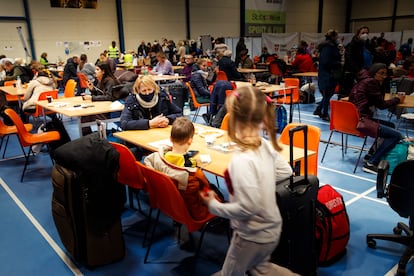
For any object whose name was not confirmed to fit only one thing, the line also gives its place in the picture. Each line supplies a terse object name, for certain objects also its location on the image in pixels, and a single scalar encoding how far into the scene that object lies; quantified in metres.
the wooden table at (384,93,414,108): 4.43
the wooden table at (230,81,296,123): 6.19
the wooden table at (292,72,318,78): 9.03
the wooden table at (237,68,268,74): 10.29
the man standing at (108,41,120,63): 13.77
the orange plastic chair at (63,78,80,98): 6.51
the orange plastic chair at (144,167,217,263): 2.20
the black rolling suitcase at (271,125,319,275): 1.92
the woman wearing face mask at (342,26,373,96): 6.71
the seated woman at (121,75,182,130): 3.54
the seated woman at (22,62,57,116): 5.92
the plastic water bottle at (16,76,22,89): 7.05
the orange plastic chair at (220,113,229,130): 3.73
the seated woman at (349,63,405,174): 4.10
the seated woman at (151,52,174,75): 9.20
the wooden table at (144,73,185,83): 8.18
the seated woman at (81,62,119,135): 5.07
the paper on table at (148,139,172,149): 2.92
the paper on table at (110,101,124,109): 4.53
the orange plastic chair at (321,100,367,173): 4.29
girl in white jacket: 1.51
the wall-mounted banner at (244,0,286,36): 18.84
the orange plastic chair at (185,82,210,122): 6.58
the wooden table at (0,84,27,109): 6.50
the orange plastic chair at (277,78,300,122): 6.90
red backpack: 2.52
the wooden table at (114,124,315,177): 2.50
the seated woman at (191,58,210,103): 6.72
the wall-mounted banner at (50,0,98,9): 13.49
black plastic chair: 2.37
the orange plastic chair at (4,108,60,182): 4.15
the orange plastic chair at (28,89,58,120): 5.64
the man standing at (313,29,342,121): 6.88
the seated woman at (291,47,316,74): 10.60
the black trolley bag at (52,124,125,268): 2.45
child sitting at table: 2.24
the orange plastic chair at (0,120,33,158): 4.84
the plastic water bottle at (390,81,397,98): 4.98
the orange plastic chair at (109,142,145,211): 2.73
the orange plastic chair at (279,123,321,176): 2.92
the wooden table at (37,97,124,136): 4.29
